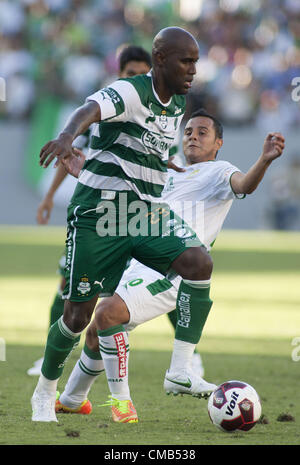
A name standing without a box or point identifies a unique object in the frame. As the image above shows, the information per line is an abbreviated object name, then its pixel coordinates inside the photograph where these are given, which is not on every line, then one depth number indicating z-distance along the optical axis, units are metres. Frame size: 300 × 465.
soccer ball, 9.80
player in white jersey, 10.52
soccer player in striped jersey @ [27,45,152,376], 13.87
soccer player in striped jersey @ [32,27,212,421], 10.30
